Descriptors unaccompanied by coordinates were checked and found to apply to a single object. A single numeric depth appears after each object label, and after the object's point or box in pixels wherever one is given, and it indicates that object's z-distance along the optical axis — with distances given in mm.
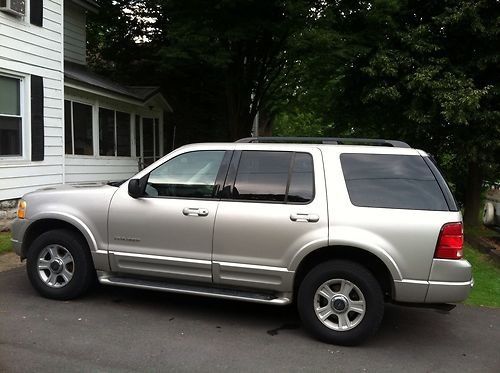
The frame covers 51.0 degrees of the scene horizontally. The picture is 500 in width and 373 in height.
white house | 9414
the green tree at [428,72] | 9391
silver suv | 4484
